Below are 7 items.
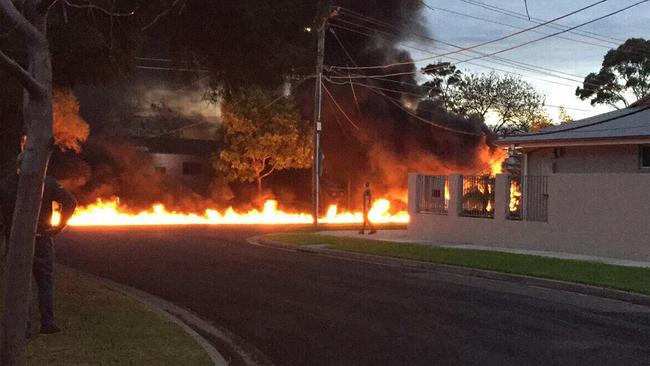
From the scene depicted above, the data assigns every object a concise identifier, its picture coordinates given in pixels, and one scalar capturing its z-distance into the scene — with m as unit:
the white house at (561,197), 17.84
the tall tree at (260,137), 39.88
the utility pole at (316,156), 31.16
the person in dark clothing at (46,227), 6.73
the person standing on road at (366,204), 25.18
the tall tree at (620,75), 50.28
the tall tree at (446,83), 57.06
